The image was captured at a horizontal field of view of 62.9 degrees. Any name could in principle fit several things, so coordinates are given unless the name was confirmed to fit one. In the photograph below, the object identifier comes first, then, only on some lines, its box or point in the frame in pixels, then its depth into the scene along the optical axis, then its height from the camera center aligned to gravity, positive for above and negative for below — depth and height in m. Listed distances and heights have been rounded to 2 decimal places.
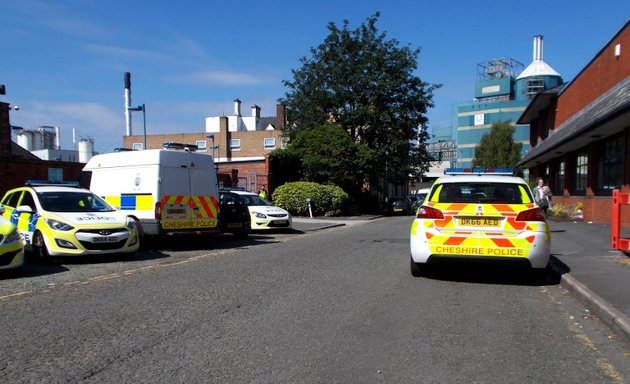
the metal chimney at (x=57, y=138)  56.74 +4.95
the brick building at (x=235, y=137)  63.62 +5.71
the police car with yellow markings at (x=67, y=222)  9.91 -0.80
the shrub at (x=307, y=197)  27.98 -0.97
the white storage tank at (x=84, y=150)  51.53 +3.24
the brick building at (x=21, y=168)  17.59 +0.54
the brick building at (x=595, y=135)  16.98 +1.61
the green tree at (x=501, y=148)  57.62 +3.43
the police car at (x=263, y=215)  17.88 -1.21
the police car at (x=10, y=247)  8.45 -1.06
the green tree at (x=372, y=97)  39.34 +6.44
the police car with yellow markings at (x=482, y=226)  7.57 -0.71
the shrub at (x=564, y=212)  21.77 -1.45
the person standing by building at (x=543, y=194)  16.38 -0.54
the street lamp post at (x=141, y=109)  24.86 +3.54
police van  12.34 -0.14
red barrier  8.96 -0.81
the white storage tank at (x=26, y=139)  51.41 +4.39
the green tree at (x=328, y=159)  33.41 +1.37
